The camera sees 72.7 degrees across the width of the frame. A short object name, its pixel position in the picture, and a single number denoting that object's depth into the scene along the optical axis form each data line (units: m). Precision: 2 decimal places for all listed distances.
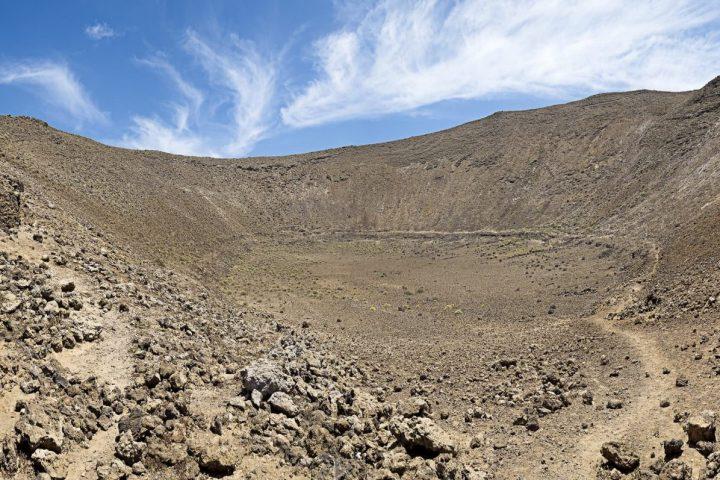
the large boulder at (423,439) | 9.58
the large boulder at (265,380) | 9.85
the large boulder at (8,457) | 6.36
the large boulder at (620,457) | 8.81
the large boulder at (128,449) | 7.37
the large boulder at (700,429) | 8.64
